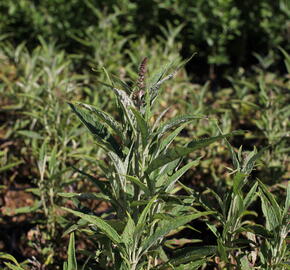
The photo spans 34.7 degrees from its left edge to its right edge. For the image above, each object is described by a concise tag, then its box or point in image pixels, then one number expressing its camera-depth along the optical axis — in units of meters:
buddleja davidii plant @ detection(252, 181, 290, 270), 2.23
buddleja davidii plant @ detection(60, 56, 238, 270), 2.04
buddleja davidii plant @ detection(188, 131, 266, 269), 2.27
